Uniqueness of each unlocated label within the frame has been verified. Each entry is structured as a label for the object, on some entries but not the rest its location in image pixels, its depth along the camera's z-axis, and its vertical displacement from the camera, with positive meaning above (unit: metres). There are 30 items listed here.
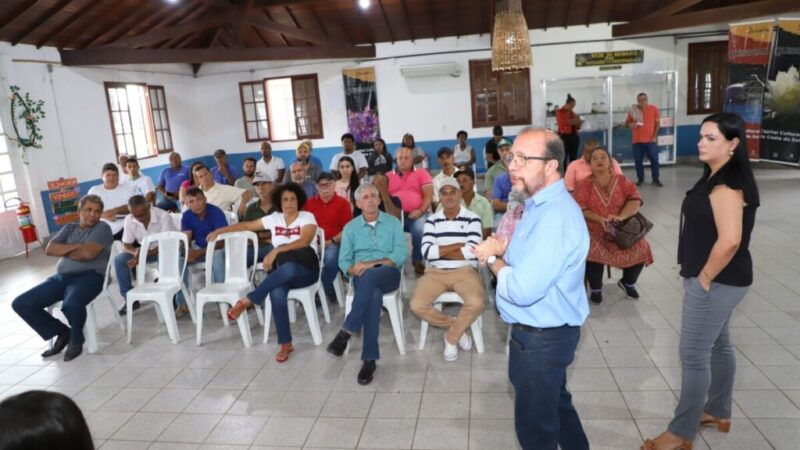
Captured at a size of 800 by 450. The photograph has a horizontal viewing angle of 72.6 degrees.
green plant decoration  7.27 +0.42
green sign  10.47 +0.89
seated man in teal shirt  3.33 -0.89
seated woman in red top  3.93 -0.78
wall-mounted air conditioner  10.74 +0.93
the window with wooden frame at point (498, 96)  10.79 +0.33
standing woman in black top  1.95 -0.59
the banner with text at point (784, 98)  7.33 -0.07
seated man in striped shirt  3.32 -0.97
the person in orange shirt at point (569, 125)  9.64 -0.29
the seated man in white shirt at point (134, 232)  4.47 -0.76
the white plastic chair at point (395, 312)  3.49 -1.21
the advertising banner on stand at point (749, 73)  7.74 +0.32
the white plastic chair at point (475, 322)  3.41 -1.28
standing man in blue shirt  1.62 -0.51
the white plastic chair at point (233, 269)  3.87 -1.01
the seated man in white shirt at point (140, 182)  6.35 -0.50
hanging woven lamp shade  4.38 +0.56
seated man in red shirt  4.39 -0.71
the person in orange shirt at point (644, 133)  8.98 -0.50
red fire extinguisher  7.14 -0.98
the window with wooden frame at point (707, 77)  10.34 +0.41
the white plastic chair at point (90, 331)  3.90 -1.33
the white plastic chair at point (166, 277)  3.92 -1.06
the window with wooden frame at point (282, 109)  11.55 +0.42
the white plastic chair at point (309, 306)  3.71 -1.20
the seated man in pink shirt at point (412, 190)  5.13 -0.68
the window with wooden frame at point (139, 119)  9.36 +0.36
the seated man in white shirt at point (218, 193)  5.43 -0.60
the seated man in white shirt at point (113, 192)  5.62 -0.54
